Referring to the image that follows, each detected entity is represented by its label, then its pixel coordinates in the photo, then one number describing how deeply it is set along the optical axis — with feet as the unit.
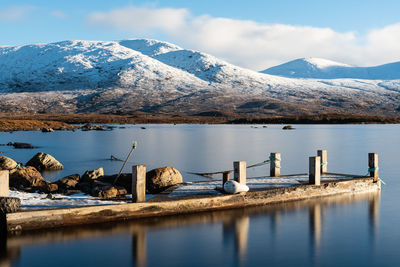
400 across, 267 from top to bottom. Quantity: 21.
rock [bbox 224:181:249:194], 58.39
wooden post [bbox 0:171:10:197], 49.88
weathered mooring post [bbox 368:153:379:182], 76.04
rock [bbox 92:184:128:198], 59.19
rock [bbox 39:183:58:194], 64.90
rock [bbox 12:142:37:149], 174.99
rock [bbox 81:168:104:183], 73.41
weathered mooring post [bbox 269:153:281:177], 76.55
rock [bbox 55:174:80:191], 67.73
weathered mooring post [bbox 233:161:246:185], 59.62
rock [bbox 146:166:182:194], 64.54
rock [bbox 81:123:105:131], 332.84
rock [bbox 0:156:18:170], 79.20
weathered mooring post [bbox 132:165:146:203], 52.75
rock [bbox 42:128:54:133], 305.12
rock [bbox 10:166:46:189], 71.00
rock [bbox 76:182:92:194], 63.96
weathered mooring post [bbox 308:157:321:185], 65.82
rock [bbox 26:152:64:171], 100.48
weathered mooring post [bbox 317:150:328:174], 78.18
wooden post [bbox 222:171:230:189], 60.35
